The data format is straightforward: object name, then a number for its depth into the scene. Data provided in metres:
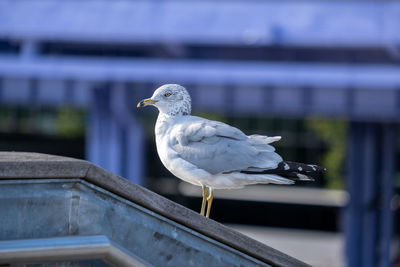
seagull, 10.27
